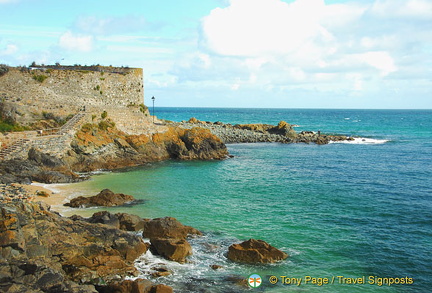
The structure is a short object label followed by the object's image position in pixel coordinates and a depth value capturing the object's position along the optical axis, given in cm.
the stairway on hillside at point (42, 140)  3089
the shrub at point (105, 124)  4082
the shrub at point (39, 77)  4200
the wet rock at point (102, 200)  2351
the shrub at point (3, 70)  4084
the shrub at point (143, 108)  5009
